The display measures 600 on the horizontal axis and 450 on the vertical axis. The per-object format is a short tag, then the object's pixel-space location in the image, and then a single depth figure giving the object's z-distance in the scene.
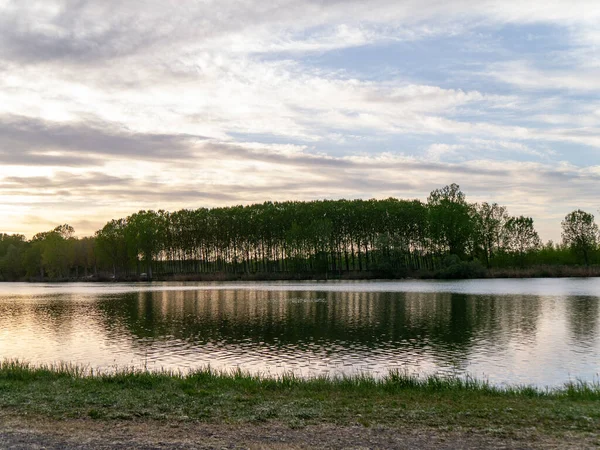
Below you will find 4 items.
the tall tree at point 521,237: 125.62
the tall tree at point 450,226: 120.39
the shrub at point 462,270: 104.56
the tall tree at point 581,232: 120.75
